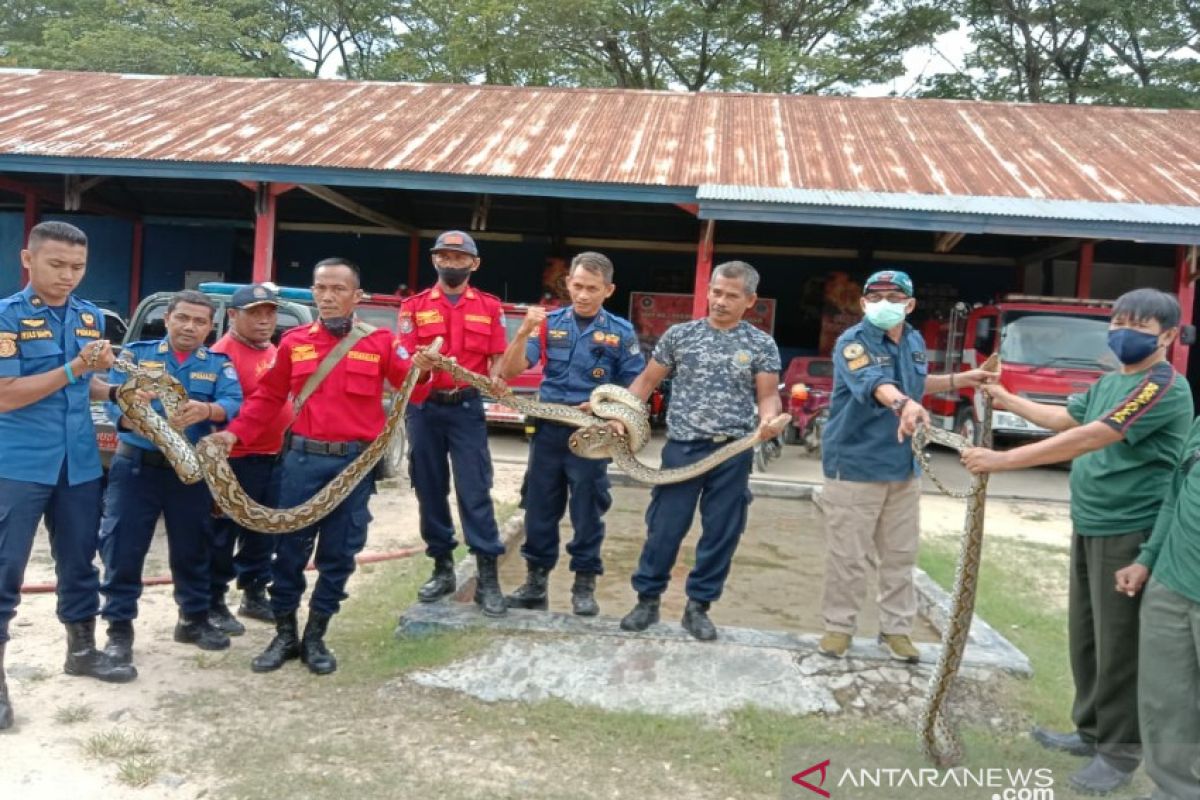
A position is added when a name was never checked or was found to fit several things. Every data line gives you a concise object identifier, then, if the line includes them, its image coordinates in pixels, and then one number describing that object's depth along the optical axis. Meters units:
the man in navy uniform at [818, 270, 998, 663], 3.90
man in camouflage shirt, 4.06
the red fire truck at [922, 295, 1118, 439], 10.99
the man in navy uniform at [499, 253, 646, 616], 4.24
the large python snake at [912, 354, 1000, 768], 3.17
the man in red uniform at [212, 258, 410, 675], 3.80
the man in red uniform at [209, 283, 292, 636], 4.24
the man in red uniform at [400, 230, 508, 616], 4.19
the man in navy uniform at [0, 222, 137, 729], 3.28
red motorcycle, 12.13
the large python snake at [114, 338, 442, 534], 3.57
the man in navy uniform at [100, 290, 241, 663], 3.81
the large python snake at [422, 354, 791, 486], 4.02
